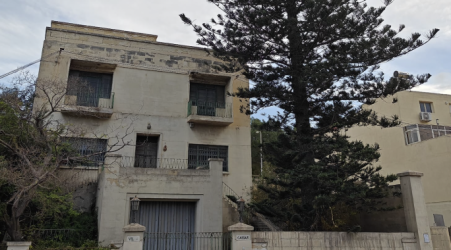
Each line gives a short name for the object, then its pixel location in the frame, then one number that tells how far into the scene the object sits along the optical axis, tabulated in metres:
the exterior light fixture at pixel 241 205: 10.13
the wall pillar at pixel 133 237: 9.01
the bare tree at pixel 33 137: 9.98
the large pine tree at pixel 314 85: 11.46
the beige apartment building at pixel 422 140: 18.31
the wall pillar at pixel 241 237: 9.10
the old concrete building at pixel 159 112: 13.43
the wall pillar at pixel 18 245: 9.10
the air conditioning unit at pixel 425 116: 21.92
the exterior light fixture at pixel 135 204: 10.16
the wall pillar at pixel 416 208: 10.74
